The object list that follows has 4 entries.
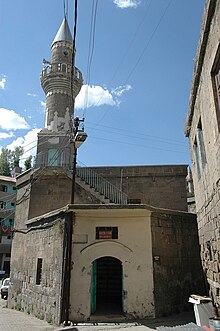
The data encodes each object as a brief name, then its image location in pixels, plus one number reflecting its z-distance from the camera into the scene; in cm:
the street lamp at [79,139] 1035
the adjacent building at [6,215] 3406
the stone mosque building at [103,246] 895
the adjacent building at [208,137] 563
